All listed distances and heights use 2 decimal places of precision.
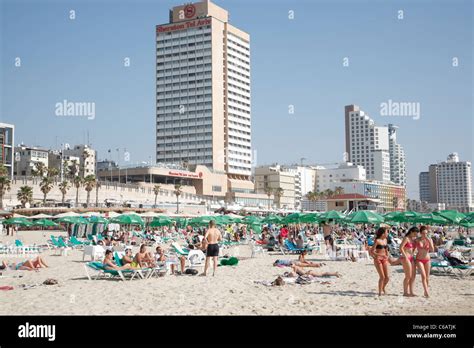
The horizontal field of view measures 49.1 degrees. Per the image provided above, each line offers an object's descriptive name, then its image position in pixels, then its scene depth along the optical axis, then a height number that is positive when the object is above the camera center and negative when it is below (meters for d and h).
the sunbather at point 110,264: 13.03 -1.72
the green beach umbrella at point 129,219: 31.50 -1.34
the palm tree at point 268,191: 112.86 +1.21
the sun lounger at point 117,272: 13.05 -1.90
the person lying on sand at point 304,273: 13.09 -1.98
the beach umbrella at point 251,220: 37.88 -1.76
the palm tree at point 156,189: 82.55 +1.27
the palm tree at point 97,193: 70.50 +0.60
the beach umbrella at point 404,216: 29.79 -1.23
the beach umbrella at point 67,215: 33.06 -1.16
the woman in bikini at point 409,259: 10.25 -1.27
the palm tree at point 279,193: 120.23 +0.73
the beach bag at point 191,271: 14.34 -2.06
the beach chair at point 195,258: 16.23 -1.92
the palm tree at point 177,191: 81.32 +0.93
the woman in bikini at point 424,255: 10.21 -1.18
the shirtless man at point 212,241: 13.51 -1.17
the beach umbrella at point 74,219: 32.41 -1.36
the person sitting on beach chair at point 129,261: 13.68 -1.70
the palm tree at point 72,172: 86.33 +4.37
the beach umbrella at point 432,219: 22.20 -1.13
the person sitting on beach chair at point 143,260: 13.98 -1.70
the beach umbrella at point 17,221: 32.75 -1.47
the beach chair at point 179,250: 16.89 -1.76
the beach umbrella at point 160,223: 36.69 -1.85
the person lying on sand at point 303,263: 15.54 -2.04
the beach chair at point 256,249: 21.69 -2.26
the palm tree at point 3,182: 57.02 +1.76
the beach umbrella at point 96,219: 34.93 -1.48
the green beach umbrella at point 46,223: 33.20 -1.61
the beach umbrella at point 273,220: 33.53 -1.61
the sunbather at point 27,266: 16.41 -2.16
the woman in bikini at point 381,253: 10.20 -1.14
